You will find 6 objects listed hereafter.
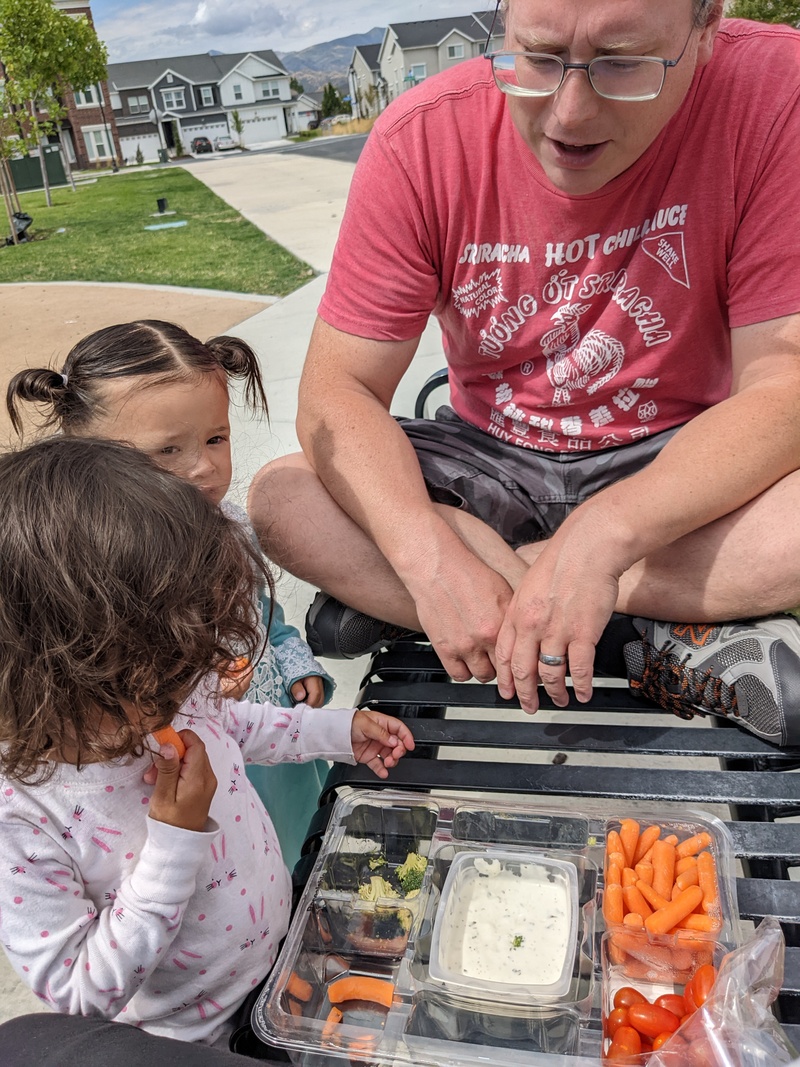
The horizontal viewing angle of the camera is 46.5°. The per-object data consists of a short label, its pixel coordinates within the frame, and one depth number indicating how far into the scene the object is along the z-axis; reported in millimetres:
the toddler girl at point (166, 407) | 1561
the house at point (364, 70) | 61269
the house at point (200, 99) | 62625
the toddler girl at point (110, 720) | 932
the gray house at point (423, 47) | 54250
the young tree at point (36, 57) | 15078
